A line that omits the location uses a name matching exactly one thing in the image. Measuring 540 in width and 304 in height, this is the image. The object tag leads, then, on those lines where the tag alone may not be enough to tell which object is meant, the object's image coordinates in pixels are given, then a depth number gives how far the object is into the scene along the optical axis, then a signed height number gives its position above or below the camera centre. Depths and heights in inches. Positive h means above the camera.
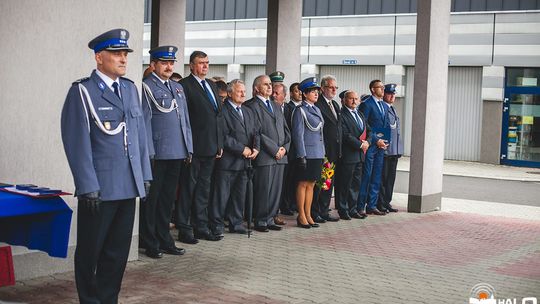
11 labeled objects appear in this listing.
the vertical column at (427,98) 533.6 +17.3
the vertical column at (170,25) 744.3 +83.2
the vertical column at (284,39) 594.9 +59.4
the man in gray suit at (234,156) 395.9 -20.4
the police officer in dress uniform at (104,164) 219.1 -15.2
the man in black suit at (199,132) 364.5 -8.3
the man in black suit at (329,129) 455.2 -5.4
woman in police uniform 432.8 -12.6
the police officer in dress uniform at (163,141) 328.5 -12.0
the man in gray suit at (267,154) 413.1 -19.5
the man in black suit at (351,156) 472.1 -21.4
